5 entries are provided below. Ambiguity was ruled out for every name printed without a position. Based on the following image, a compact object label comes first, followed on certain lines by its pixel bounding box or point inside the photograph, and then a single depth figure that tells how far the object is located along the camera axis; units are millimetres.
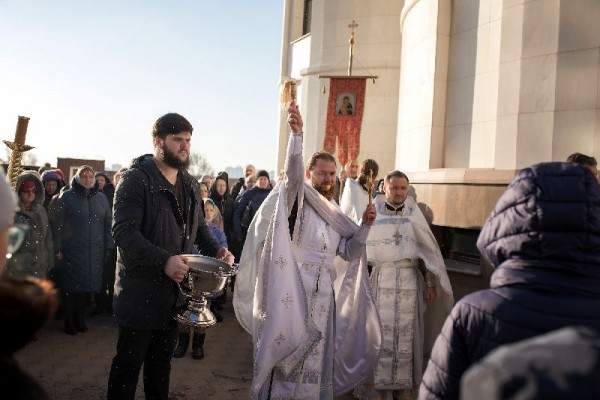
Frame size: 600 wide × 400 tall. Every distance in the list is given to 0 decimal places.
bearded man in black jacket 3729
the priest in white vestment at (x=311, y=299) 4617
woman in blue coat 7469
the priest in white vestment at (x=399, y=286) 5676
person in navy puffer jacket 1799
